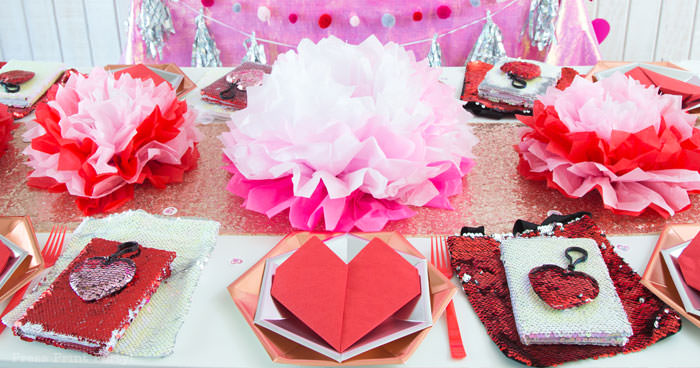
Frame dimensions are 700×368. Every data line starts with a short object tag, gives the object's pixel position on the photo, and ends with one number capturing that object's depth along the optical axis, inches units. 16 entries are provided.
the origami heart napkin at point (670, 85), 36.3
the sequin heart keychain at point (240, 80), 39.9
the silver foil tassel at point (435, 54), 65.9
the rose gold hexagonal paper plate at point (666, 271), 22.1
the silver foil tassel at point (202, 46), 67.4
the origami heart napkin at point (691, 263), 22.5
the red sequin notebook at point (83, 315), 21.0
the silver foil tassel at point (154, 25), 66.4
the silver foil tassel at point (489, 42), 64.5
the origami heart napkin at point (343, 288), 20.9
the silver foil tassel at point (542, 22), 63.6
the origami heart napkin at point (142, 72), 40.9
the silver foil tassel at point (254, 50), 66.7
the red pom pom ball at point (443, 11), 65.1
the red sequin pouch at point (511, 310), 20.7
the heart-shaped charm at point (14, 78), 40.8
